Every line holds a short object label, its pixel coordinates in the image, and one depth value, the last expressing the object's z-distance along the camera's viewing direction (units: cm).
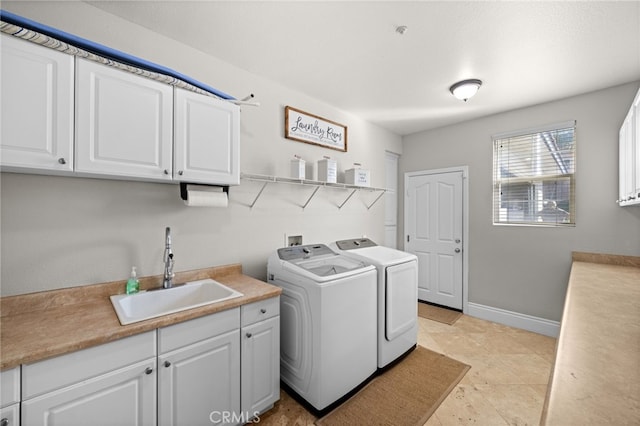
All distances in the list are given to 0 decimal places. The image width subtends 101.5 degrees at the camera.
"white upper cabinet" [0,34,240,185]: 115
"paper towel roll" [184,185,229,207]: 171
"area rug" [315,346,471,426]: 172
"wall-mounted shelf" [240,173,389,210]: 215
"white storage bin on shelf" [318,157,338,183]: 258
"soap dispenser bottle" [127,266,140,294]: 161
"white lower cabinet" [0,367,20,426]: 92
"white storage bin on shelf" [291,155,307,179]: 237
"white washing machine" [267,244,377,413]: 174
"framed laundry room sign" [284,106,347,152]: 252
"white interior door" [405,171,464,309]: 350
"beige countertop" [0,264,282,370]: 100
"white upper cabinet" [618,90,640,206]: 169
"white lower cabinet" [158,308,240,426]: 130
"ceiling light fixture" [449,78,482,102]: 234
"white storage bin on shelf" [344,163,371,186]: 291
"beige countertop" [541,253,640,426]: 61
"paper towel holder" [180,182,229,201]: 174
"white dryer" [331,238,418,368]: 219
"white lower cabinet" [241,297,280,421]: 159
